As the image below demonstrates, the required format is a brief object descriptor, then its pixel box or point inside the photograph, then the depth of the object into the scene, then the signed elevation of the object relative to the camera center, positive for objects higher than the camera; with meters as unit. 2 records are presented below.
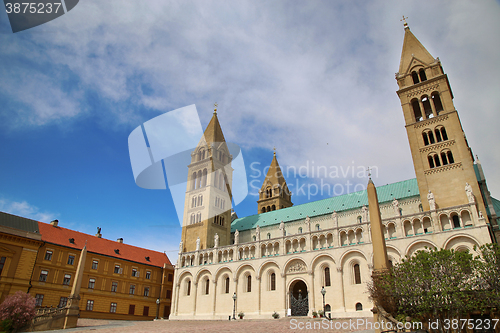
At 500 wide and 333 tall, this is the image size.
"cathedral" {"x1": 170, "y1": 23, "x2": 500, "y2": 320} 33.84 +8.92
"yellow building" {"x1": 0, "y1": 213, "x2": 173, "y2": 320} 36.03 +4.86
